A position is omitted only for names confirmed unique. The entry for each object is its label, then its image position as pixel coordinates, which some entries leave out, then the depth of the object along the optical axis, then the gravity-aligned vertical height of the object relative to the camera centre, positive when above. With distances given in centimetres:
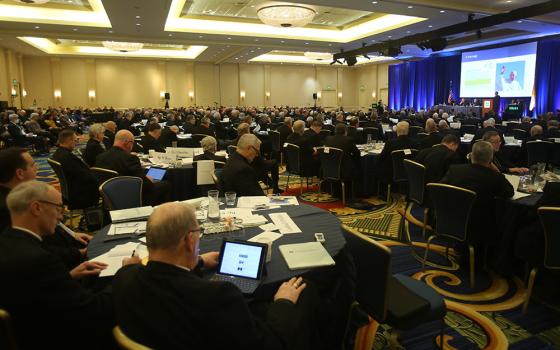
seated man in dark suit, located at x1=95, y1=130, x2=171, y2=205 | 479 -52
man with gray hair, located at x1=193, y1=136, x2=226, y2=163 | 530 -40
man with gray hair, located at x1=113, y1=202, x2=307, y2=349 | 139 -65
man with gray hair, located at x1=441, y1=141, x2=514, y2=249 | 351 -64
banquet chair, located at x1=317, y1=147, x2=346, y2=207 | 615 -73
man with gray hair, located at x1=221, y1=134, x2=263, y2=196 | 391 -55
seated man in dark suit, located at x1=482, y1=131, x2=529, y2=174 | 494 -44
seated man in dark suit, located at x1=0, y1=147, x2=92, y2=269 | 242 -54
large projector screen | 1622 +198
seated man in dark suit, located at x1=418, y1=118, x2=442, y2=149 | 682 -36
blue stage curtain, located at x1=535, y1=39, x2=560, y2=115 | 1512 +153
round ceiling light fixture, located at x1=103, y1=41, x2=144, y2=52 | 1568 +298
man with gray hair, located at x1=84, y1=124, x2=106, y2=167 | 607 -39
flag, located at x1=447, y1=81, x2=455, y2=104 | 1996 +105
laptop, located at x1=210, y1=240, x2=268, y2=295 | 201 -74
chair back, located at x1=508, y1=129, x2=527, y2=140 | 964 -43
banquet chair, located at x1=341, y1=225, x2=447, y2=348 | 216 -106
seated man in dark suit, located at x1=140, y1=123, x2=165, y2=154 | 712 -37
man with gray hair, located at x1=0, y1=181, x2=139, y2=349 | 161 -74
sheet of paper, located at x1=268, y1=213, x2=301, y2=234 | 268 -74
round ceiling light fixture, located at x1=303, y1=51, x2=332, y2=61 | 1831 +295
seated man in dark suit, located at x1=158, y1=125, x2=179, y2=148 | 823 -38
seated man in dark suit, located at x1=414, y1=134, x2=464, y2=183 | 480 -51
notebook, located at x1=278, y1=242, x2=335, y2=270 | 213 -77
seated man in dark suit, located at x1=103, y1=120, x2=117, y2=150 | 786 -27
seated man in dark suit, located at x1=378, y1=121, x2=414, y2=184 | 618 -48
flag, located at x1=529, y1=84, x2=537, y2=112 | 1595 +66
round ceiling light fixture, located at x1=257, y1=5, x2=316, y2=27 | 995 +262
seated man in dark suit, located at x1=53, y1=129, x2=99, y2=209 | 493 -75
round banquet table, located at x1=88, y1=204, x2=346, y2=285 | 211 -76
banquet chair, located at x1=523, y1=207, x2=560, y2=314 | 282 -86
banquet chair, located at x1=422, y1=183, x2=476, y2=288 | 340 -82
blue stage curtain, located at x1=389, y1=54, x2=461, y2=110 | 2033 +198
